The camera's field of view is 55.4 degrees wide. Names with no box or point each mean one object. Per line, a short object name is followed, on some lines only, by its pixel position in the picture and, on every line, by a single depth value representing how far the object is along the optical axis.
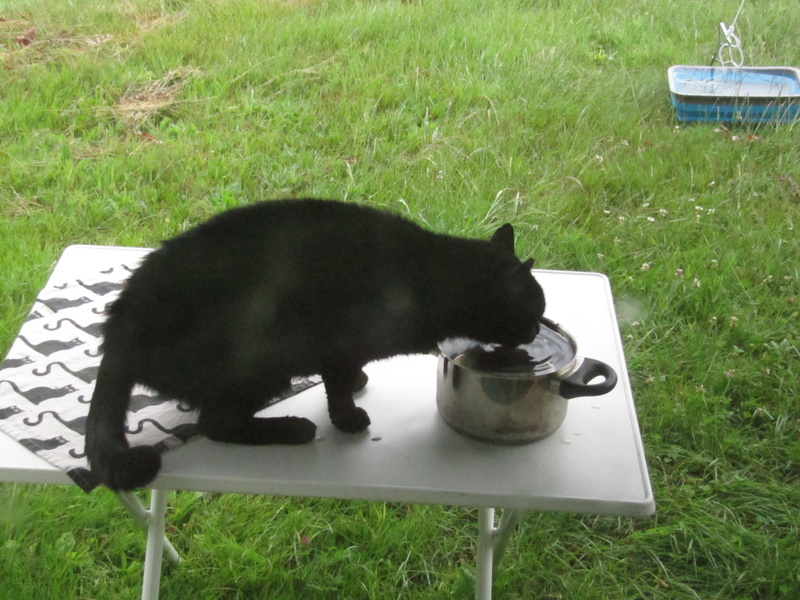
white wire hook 3.39
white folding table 1.15
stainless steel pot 1.18
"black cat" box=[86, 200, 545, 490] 1.24
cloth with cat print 1.22
